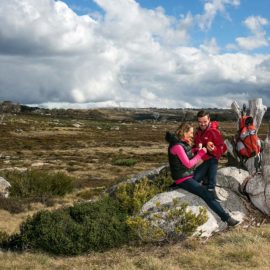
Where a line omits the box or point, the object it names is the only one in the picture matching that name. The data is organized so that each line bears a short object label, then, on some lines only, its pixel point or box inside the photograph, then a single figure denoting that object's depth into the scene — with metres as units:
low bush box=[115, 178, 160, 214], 9.45
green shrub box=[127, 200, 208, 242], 8.61
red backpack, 10.35
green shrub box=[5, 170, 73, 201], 18.89
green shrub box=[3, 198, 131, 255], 8.56
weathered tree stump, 10.25
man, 9.43
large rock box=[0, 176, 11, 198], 18.33
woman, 8.71
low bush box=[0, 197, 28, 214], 15.68
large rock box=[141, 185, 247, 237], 9.12
